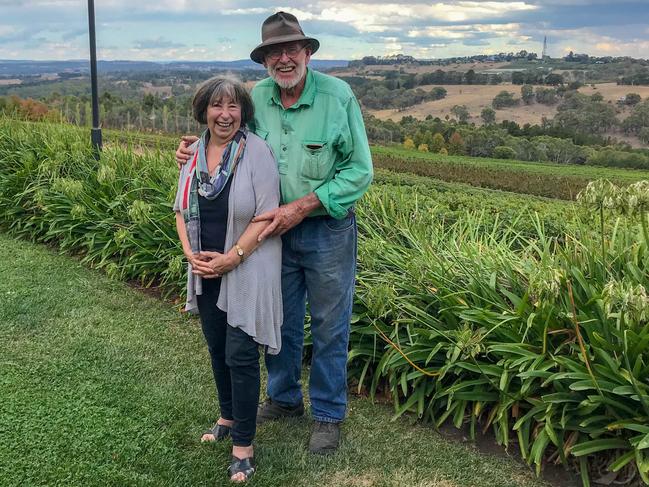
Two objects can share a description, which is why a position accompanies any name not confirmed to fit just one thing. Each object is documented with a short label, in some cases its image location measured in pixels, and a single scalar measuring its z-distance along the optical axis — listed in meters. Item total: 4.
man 2.86
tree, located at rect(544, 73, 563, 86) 58.83
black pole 7.44
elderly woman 2.72
